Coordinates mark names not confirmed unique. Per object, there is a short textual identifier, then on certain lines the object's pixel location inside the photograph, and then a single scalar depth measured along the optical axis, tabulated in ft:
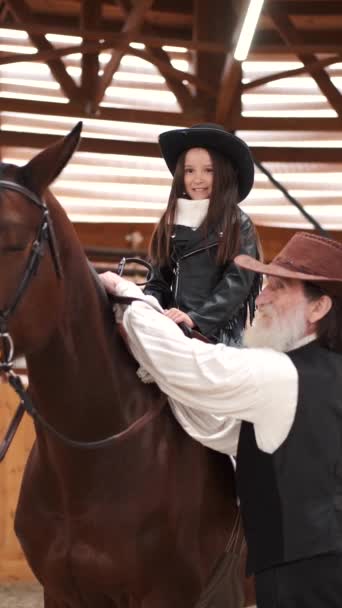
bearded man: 15.31
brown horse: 16.31
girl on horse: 19.80
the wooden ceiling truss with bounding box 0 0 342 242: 60.71
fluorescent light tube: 43.08
